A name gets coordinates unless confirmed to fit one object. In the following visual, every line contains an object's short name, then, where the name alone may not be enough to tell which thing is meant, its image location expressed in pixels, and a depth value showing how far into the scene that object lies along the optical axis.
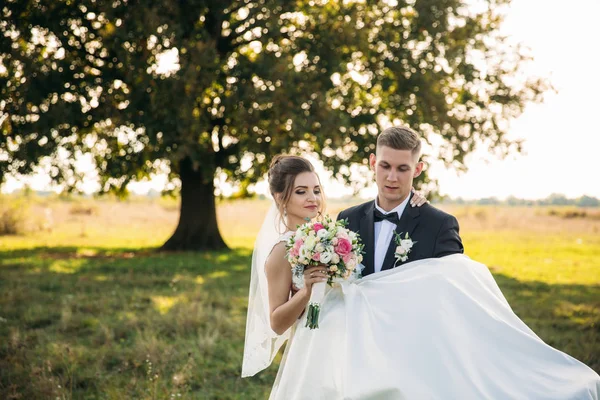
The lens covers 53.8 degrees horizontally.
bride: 3.21
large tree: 15.78
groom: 3.91
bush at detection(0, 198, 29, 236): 24.44
